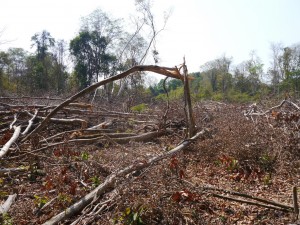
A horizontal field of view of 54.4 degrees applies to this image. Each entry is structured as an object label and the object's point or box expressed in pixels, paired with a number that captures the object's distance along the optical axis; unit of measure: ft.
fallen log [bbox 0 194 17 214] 11.59
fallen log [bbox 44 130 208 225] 10.71
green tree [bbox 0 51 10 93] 86.87
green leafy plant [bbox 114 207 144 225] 10.26
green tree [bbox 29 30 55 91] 94.43
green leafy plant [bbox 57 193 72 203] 12.27
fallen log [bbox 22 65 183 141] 12.02
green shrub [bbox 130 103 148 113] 37.35
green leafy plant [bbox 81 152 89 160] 17.53
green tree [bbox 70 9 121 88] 95.45
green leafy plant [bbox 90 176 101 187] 13.77
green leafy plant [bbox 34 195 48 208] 12.41
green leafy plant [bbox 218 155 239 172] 16.81
